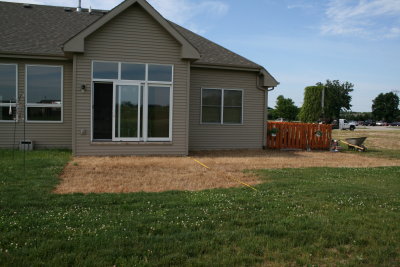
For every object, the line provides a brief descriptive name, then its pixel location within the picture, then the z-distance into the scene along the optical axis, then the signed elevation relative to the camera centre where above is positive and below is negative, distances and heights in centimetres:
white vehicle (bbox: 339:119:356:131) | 5325 -8
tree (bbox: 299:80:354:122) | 4412 +396
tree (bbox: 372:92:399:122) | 10981 +593
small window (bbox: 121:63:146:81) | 1222 +168
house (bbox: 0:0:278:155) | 1188 +127
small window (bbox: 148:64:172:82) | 1246 +169
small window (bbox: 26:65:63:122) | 1327 +98
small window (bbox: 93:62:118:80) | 1198 +168
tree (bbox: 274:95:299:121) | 6444 +265
